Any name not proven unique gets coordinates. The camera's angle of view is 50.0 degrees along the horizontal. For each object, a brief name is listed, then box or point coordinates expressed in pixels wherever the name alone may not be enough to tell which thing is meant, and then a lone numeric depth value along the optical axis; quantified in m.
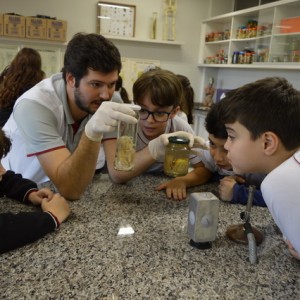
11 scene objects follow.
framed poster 3.89
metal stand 0.75
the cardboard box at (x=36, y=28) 3.54
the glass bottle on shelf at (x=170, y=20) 4.12
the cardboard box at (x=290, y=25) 2.90
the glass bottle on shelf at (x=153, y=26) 4.10
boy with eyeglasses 1.20
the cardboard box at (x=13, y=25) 3.48
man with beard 1.03
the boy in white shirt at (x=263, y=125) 0.75
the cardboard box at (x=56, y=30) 3.61
